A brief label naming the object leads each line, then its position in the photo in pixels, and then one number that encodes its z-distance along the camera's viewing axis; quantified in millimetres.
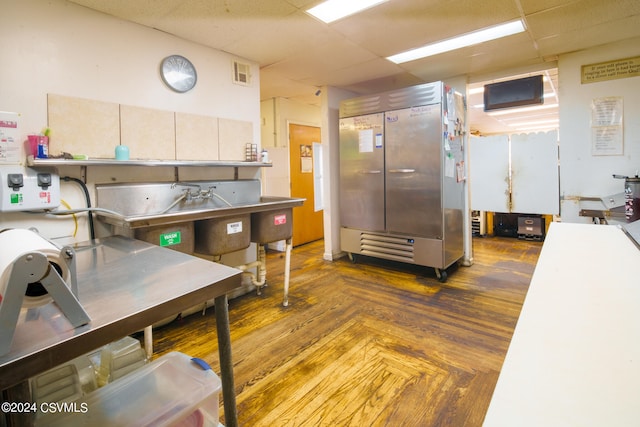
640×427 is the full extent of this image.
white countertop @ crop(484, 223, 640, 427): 444
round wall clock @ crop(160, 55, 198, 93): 2512
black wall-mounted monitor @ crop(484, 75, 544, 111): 3539
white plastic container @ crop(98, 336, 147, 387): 1438
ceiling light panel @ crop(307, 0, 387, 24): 2178
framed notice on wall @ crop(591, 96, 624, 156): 2977
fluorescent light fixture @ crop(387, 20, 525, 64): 2633
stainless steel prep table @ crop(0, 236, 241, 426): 719
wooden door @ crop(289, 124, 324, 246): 5127
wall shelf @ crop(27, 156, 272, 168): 1840
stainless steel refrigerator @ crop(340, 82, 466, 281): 3340
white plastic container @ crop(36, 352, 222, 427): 1059
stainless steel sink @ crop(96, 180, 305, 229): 2014
